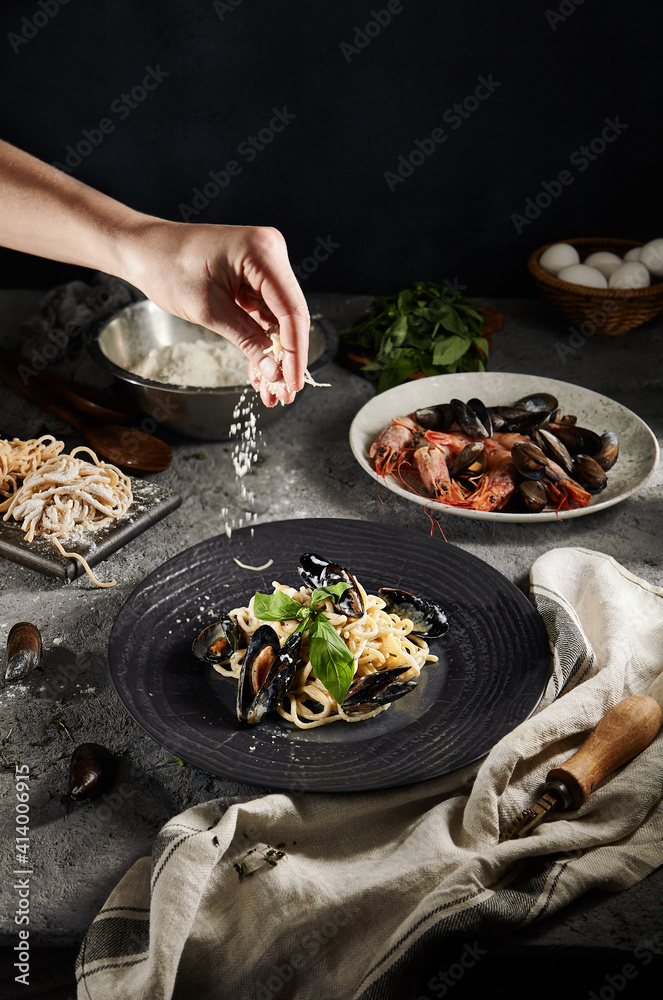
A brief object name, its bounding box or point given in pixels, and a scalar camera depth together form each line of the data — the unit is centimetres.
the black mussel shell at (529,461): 220
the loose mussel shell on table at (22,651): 170
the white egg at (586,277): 314
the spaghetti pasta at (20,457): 224
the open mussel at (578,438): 235
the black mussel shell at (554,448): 229
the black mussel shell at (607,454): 232
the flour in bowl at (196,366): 264
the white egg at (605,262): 323
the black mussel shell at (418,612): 175
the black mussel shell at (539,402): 256
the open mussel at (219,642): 165
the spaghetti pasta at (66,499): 210
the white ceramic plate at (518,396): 227
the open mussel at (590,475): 225
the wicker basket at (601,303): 304
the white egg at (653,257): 312
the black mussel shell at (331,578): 171
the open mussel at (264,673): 152
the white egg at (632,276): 307
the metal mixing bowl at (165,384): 238
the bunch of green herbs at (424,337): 282
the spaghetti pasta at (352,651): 156
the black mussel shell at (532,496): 217
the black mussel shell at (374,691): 155
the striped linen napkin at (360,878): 119
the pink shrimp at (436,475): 226
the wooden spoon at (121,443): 244
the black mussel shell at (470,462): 230
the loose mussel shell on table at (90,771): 144
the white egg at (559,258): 326
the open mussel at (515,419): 245
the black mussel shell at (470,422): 242
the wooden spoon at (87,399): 255
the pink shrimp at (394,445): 235
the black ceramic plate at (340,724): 143
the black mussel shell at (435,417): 250
